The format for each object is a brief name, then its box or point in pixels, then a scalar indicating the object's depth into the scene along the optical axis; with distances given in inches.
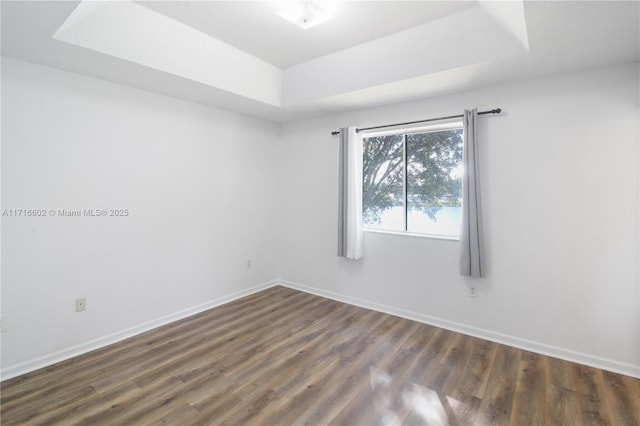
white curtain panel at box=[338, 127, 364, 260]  143.9
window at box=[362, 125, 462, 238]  126.3
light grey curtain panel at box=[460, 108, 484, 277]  112.7
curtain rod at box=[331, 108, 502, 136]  110.7
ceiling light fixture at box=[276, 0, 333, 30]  88.1
